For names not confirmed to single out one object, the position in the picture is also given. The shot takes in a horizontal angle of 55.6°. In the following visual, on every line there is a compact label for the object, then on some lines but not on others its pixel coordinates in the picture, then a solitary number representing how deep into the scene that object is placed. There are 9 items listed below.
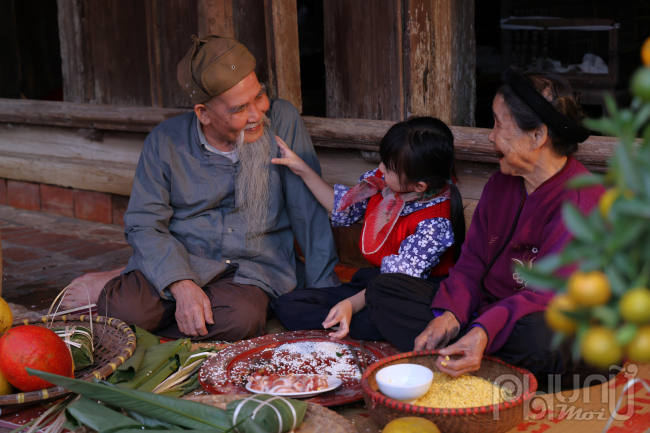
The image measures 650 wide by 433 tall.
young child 2.63
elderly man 2.92
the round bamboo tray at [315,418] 1.86
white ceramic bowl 1.91
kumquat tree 0.70
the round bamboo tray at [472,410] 1.77
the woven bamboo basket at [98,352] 2.08
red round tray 2.23
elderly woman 2.15
